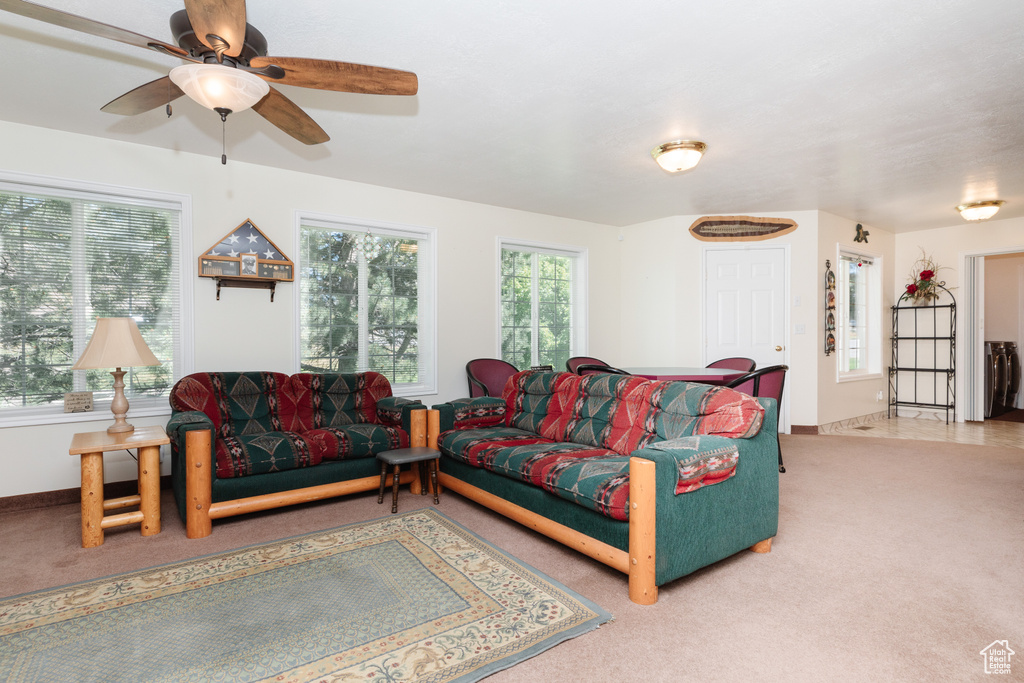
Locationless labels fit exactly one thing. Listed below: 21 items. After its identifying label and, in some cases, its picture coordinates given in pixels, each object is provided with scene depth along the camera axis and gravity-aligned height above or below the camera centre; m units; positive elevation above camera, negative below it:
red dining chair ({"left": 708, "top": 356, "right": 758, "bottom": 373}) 5.01 -0.27
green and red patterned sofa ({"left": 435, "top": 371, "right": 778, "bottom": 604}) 2.20 -0.66
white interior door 5.96 +0.37
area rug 1.77 -1.09
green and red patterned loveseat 2.99 -0.65
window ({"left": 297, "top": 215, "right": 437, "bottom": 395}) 4.55 +0.33
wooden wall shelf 4.04 +0.42
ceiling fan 1.73 +1.04
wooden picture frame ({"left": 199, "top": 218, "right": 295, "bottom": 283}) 3.94 +0.60
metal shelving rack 6.78 -0.20
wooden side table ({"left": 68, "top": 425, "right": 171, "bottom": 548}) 2.82 -0.81
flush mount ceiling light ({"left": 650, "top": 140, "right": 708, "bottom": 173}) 3.69 +1.27
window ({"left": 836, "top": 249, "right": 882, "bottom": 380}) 6.41 +0.27
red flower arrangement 6.75 +0.70
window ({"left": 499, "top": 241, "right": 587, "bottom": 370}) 5.77 +0.38
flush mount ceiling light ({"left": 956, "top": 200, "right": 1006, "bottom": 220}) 5.34 +1.29
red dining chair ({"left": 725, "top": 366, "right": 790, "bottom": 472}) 4.18 -0.39
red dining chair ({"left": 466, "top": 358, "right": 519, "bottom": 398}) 5.13 -0.38
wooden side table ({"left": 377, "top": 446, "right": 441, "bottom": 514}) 3.30 -0.77
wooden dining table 3.95 -0.28
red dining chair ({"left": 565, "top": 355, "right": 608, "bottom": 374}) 5.59 -0.27
